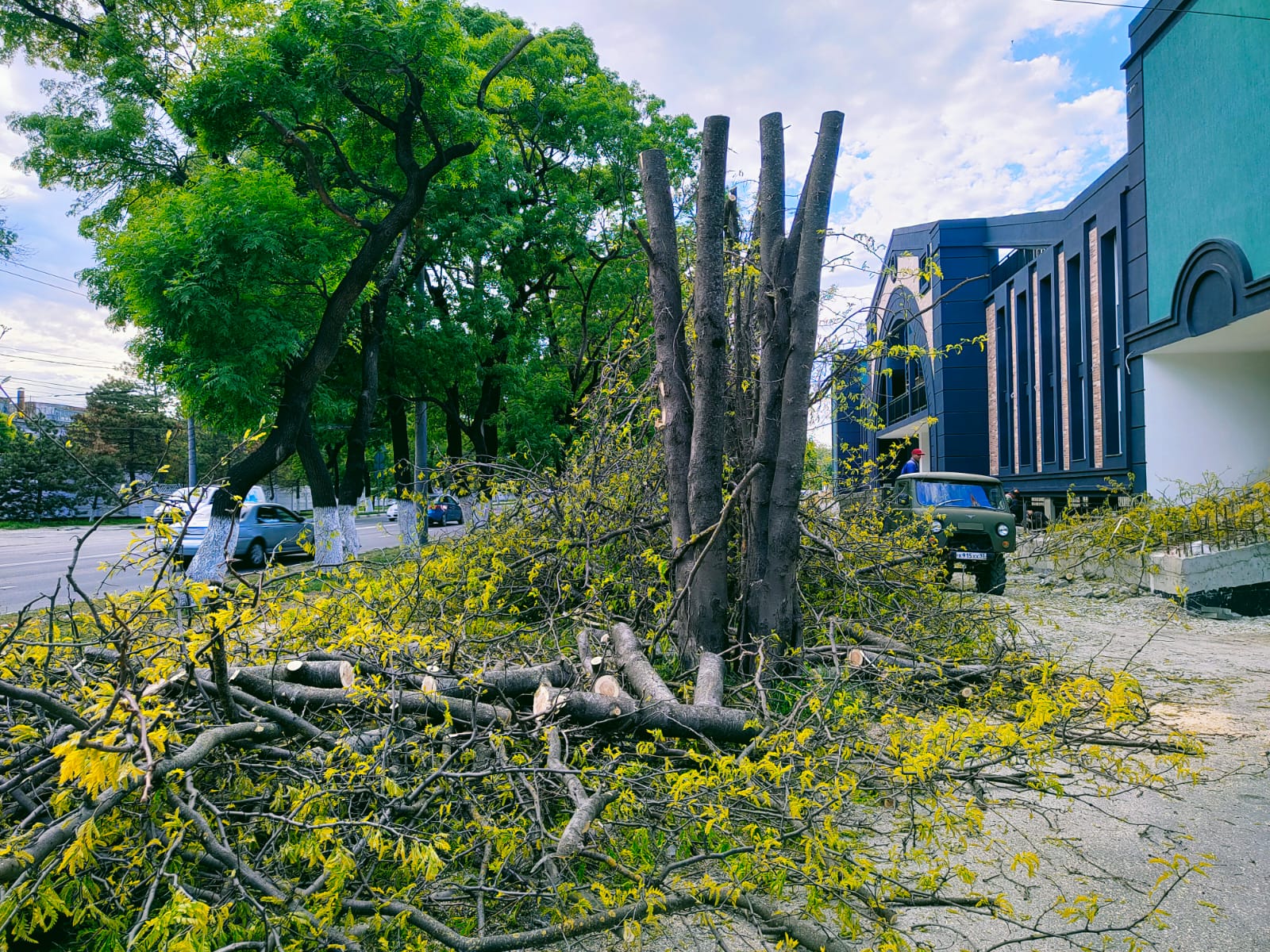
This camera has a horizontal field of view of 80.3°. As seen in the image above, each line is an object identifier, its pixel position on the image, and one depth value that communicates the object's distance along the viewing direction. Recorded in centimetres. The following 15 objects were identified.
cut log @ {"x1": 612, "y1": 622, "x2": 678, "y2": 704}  389
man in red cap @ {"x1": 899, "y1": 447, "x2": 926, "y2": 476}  1163
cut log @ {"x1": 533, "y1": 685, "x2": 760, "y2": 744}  339
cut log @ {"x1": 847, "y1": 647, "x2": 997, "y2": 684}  465
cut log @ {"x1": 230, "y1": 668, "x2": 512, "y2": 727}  338
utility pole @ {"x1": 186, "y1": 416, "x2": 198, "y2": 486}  2702
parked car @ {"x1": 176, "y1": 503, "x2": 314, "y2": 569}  1402
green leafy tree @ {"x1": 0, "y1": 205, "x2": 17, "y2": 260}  1441
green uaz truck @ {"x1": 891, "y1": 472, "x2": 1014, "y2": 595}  1012
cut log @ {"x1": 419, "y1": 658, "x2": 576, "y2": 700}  345
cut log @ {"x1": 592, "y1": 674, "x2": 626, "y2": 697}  362
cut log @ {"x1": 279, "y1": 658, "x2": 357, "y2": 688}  354
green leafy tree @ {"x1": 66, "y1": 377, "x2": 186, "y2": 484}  4181
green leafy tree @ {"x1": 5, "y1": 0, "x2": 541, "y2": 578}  955
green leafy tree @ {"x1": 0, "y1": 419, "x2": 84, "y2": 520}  3406
